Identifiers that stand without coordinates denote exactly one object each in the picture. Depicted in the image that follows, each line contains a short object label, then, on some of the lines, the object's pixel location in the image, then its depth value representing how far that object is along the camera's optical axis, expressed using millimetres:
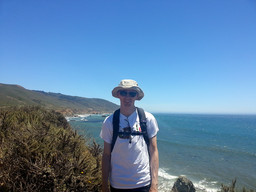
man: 1974
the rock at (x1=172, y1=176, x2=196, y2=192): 7465
